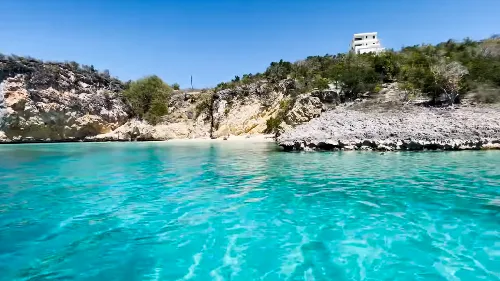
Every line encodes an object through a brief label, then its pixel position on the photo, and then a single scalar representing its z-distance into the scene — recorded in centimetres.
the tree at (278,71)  5406
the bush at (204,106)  5832
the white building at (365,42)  7581
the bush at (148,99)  5856
